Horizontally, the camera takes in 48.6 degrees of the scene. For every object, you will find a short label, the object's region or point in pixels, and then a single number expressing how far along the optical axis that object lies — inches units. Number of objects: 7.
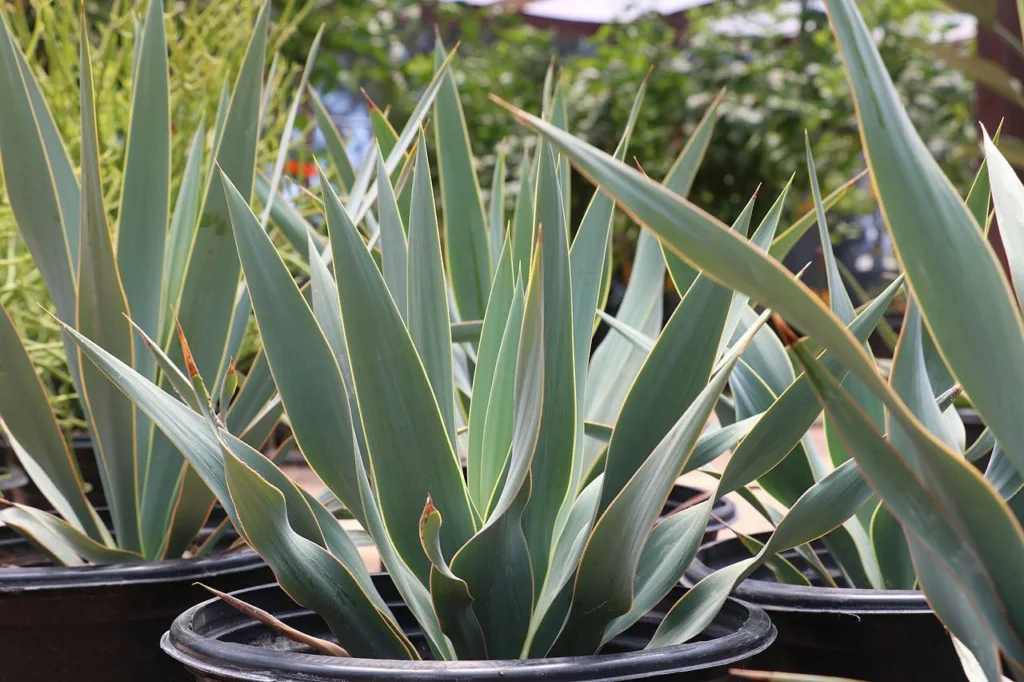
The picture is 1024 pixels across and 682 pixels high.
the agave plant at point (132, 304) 32.7
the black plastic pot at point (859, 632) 24.8
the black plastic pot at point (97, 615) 29.3
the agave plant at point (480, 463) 20.4
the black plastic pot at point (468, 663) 18.8
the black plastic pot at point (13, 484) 43.9
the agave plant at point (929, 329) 14.2
